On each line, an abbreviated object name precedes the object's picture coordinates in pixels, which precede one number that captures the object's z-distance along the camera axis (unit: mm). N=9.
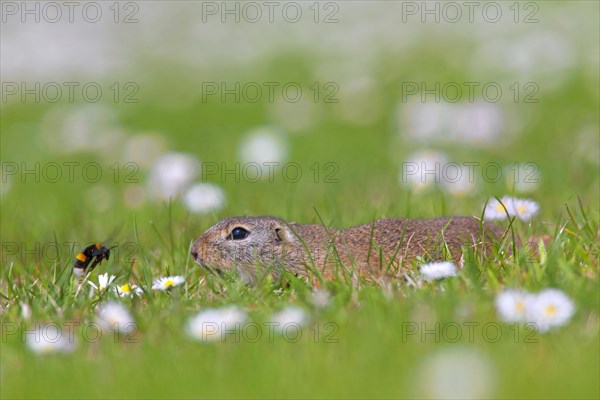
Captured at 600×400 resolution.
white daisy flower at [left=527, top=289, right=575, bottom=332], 7266
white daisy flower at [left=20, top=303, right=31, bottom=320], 8920
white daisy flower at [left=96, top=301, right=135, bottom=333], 8312
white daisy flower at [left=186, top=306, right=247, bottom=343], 7805
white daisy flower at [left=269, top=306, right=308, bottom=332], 7816
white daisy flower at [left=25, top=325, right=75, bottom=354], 7906
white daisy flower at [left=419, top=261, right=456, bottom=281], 8641
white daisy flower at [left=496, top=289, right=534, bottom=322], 7379
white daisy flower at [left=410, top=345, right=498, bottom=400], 6324
